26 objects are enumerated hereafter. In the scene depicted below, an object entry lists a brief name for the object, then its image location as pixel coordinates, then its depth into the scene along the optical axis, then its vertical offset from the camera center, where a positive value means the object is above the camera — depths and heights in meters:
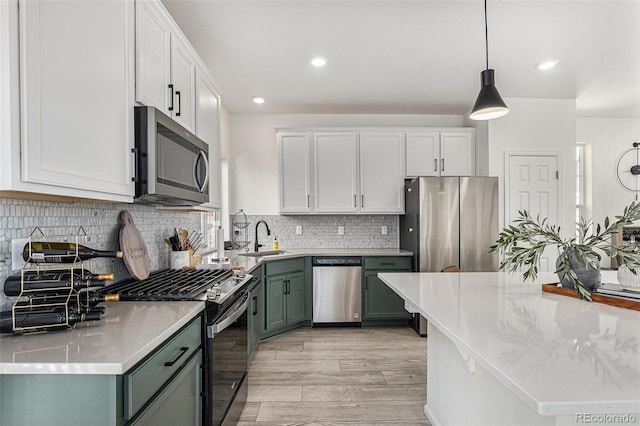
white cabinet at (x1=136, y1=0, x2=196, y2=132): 1.72 +0.83
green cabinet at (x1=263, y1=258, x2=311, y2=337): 3.61 -0.89
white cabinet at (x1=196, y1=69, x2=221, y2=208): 2.56 +0.70
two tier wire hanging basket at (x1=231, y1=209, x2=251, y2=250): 4.58 -0.17
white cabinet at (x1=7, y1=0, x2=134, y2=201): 1.04 +0.41
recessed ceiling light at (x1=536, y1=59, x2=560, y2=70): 3.12 +1.33
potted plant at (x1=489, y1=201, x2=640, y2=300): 1.46 -0.18
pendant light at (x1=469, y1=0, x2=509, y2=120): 2.20 +0.70
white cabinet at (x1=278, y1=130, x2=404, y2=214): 4.32 +0.44
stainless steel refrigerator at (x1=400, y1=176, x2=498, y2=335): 3.88 -0.11
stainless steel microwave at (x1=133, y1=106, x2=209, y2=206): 1.67 +0.28
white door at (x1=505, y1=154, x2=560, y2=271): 4.18 +0.31
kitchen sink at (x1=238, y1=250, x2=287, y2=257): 4.00 -0.45
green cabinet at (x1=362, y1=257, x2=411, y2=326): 4.07 -0.99
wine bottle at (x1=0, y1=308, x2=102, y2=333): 1.13 -0.34
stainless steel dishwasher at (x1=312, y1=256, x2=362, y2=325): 4.08 -0.93
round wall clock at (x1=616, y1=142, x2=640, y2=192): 4.94 +0.59
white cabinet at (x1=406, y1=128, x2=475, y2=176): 4.36 +0.74
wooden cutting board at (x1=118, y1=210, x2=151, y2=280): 1.97 -0.20
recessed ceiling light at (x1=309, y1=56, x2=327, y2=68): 2.99 +1.31
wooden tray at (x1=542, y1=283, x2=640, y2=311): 1.41 -0.37
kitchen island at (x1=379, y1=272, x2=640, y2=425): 0.74 -0.38
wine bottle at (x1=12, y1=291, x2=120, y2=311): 1.18 -0.30
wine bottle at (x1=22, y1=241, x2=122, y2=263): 1.25 -0.14
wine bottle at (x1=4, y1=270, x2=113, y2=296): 1.18 -0.23
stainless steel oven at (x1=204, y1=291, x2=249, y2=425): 1.66 -0.79
